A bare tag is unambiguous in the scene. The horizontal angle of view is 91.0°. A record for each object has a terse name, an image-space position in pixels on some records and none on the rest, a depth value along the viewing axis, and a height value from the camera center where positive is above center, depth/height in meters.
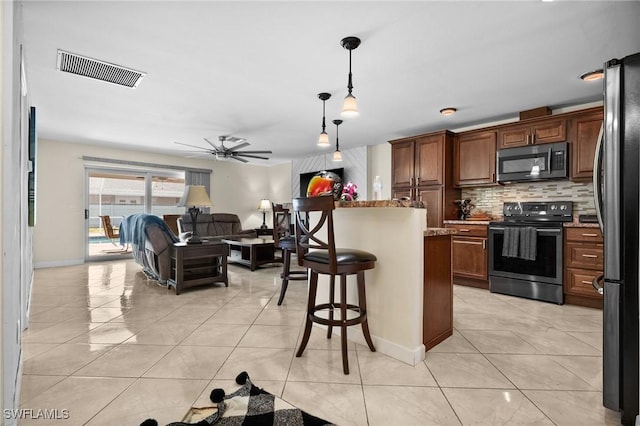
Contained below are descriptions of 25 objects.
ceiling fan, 5.14 +1.01
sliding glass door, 6.35 +0.27
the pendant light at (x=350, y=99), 2.39 +0.91
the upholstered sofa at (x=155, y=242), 3.93 -0.37
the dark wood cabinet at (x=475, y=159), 4.25 +0.77
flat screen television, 7.41 +0.80
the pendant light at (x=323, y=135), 3.55 +0.91
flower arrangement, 2.47 +0.16
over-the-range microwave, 3.66 +0.62
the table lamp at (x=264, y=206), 8.43 +0.19
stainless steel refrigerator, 1.43 -0.09
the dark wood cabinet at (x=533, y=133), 3.69 +0.99
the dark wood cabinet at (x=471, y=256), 4.07 -0.56
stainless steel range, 3.49 -0.44
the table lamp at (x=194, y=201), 3.90 +0.15
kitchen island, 2.03 -0.40
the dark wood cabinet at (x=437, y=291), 2.17 -0.57
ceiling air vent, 2.72 +1.33
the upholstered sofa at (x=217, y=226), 6.45 -0.30
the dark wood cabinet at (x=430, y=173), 4.55 +0.61
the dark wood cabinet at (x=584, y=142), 3.45 +0.79
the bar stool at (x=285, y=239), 3.40 -0.31
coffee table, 5.16 -0.67
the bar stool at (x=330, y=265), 1.91 -0.33
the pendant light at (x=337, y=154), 4.52 +0.85
